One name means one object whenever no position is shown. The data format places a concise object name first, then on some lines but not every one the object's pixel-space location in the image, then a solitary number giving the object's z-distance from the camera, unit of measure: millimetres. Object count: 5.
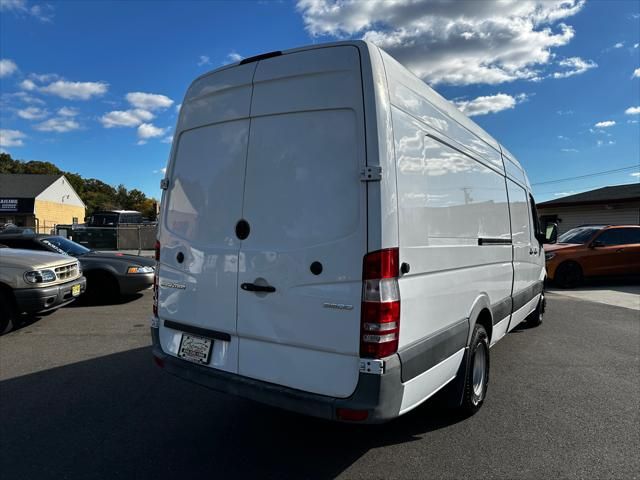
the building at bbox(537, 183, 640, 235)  19750
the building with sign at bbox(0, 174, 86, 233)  46188
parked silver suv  6086
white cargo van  2496
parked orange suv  12172
